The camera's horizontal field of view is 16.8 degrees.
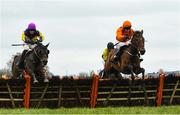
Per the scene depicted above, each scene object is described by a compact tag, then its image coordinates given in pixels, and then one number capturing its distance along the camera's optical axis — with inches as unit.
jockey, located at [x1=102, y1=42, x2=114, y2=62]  1152.2
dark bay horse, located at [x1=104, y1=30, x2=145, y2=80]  1001.5
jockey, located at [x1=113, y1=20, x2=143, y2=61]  1040.2
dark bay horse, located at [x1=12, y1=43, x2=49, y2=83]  980.6
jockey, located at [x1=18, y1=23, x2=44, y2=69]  1034.7
